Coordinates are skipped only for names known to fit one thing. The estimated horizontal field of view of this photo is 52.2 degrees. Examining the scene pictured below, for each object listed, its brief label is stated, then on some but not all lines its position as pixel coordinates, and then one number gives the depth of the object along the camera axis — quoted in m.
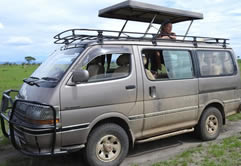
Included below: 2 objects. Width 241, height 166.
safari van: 3.68
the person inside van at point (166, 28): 5.92
